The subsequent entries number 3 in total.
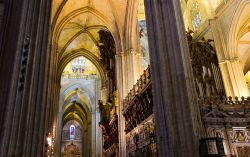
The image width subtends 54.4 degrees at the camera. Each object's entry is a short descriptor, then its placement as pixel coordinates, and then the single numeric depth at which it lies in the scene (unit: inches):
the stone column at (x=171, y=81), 259.0
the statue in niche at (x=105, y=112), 652.2
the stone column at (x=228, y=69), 494.3
